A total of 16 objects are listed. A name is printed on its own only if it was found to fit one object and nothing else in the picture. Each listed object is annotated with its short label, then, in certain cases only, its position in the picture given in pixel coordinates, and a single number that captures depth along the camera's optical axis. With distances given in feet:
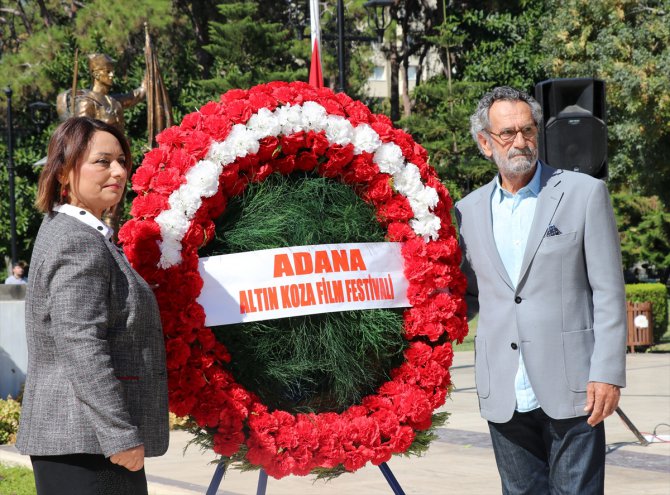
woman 10.30
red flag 26.35
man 12.09
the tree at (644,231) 100.53
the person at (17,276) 62.08
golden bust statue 38.68
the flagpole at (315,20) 34.42
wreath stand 13.88
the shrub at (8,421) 33.68
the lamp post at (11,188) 82.89
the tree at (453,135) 90.84
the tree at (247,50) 90.02
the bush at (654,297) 60.95
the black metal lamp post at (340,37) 47.04
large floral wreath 12.96
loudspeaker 27.91
